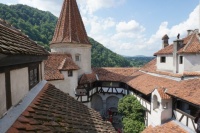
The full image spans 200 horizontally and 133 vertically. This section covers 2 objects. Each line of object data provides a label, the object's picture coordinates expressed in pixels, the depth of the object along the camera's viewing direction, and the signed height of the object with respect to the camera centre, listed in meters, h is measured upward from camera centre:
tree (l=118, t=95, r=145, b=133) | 18.41 -5.41
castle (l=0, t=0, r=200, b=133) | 4.88 -1.22
